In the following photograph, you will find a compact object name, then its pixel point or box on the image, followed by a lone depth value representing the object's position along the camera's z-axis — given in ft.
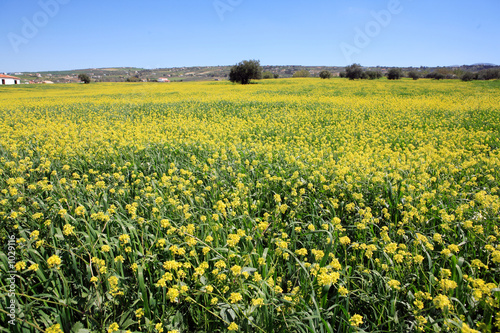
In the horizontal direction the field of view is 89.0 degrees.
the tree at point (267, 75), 277.44
